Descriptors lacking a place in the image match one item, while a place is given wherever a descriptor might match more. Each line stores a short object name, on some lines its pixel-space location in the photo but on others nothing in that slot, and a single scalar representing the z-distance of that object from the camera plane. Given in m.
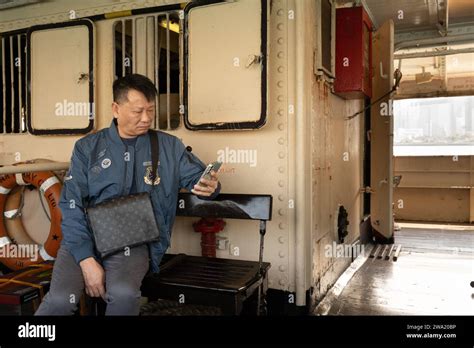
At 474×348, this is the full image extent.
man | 2.10
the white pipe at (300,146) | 2.76
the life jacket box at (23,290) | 2.29
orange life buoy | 3.01
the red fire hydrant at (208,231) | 2.93
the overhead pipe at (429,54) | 5.38
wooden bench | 2.21
